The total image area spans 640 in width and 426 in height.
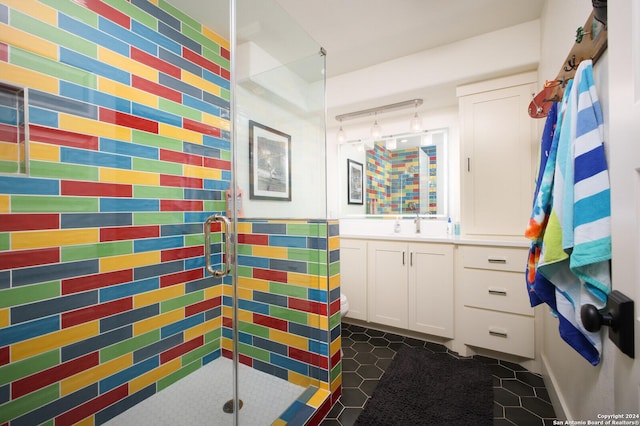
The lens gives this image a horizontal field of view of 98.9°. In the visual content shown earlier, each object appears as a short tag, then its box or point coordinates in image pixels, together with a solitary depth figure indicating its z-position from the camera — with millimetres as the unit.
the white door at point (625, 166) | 501
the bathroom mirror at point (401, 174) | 2766
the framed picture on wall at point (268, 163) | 1684
